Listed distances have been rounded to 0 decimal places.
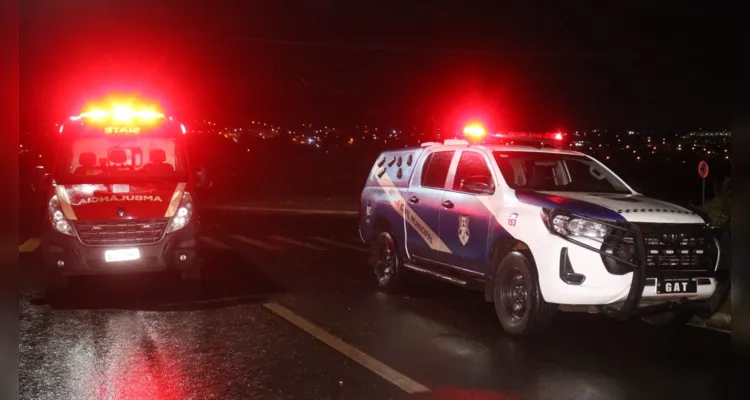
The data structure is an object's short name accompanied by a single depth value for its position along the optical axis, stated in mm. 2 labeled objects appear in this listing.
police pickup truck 7031
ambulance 9578
